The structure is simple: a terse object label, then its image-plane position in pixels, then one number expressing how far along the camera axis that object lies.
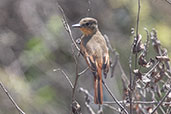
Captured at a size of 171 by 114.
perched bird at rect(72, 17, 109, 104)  9.80
